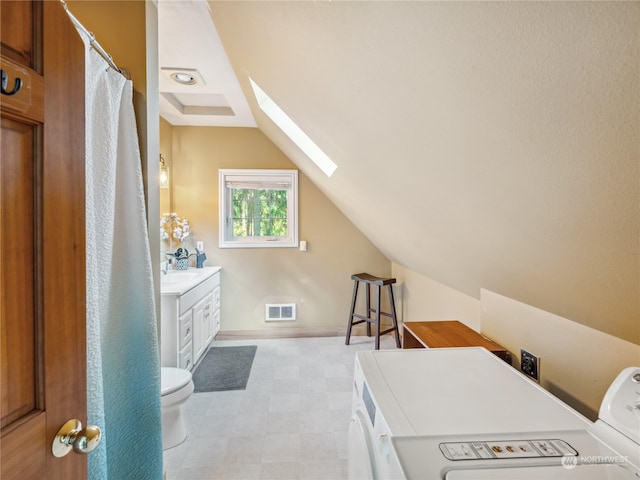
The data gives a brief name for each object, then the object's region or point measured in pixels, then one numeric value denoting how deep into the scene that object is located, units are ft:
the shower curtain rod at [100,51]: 3.13
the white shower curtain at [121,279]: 3.33
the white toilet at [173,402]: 5.53
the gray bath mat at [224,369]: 8.33
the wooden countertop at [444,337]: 5.24
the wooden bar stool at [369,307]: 9.99
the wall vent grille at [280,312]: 11.63
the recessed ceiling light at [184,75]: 7.29
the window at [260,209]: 11.45
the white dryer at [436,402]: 2.67
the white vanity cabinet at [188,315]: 7.40
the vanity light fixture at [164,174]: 10.00
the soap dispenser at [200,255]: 10.91
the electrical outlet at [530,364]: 4.55
